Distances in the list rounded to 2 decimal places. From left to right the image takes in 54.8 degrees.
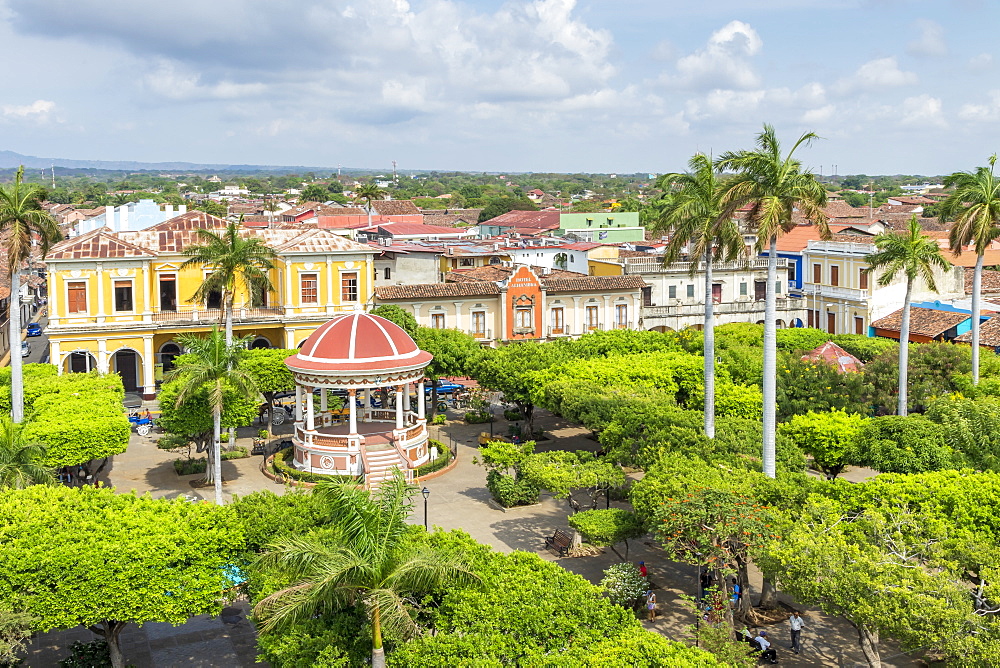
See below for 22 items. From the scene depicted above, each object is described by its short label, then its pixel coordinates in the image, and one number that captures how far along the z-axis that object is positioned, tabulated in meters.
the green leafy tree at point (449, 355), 50.69
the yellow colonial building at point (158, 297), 55.91
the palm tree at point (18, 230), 35.03
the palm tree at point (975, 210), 41.97
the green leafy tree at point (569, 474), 31.73
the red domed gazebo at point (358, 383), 42.06
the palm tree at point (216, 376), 36.25
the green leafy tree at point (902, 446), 31.83
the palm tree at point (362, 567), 18.84
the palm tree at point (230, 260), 42.75
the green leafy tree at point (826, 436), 33.97
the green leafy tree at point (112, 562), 21.95
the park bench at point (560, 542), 32.10
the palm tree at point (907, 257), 42.12
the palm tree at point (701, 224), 32.56
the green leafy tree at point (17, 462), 26.92
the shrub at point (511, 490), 36.56
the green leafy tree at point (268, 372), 47.81
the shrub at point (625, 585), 26.78
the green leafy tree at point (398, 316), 56.72
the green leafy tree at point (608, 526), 28.58
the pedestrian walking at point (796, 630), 25.33
